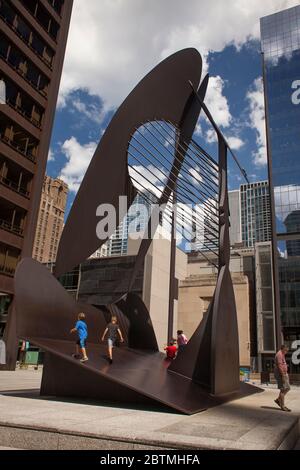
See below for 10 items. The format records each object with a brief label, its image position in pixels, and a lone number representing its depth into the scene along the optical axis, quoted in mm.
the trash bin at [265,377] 23734
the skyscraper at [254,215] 112125
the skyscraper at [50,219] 108875
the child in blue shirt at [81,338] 8688
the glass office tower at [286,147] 56062
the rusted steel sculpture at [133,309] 8414
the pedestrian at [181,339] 12256
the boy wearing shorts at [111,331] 9612
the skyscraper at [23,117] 29656
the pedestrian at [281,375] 8555
